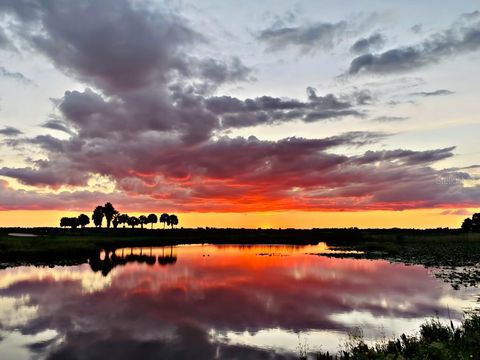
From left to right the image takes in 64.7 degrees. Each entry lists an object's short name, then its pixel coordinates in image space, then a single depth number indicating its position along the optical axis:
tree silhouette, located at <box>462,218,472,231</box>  188.40
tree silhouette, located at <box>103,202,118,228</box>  198.75
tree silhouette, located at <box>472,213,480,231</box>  179.50
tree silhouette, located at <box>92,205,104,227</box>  198.38
